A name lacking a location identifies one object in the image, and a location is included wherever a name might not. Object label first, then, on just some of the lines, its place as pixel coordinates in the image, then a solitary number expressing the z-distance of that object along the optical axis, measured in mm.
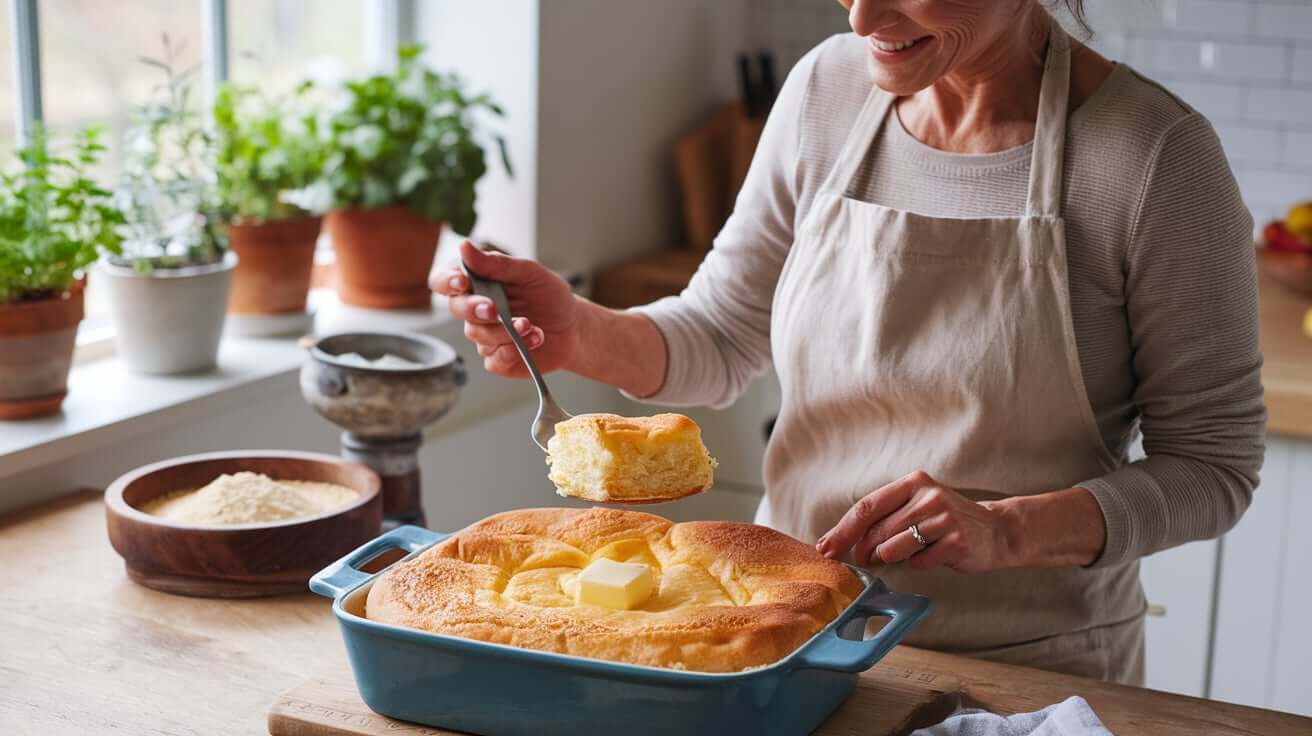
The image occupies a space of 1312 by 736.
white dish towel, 1180
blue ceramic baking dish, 1095
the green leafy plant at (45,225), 1769
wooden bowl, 1501
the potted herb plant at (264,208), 2293
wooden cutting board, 1207
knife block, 3168
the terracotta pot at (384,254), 2516
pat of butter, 1190
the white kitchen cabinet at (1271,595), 2414
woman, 1400
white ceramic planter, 2027
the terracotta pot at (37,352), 1781
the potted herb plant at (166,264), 2039
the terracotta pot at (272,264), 2295
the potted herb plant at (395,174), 2459
